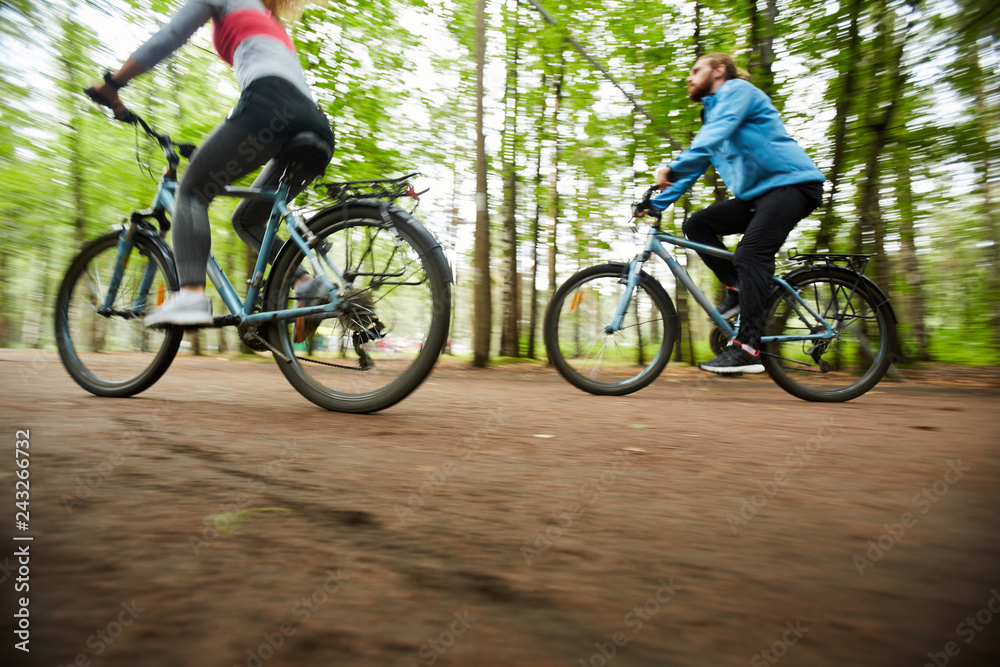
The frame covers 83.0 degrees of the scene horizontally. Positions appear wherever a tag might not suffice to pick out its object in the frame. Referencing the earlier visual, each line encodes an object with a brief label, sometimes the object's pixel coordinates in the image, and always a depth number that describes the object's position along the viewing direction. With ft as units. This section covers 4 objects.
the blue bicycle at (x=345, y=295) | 8.00
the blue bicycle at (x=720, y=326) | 12.73
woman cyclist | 7.95
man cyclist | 11.72
